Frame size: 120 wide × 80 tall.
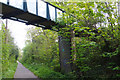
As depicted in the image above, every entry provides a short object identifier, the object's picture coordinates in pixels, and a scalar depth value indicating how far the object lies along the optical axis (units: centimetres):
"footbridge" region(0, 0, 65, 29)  747
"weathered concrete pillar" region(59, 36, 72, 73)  1221
